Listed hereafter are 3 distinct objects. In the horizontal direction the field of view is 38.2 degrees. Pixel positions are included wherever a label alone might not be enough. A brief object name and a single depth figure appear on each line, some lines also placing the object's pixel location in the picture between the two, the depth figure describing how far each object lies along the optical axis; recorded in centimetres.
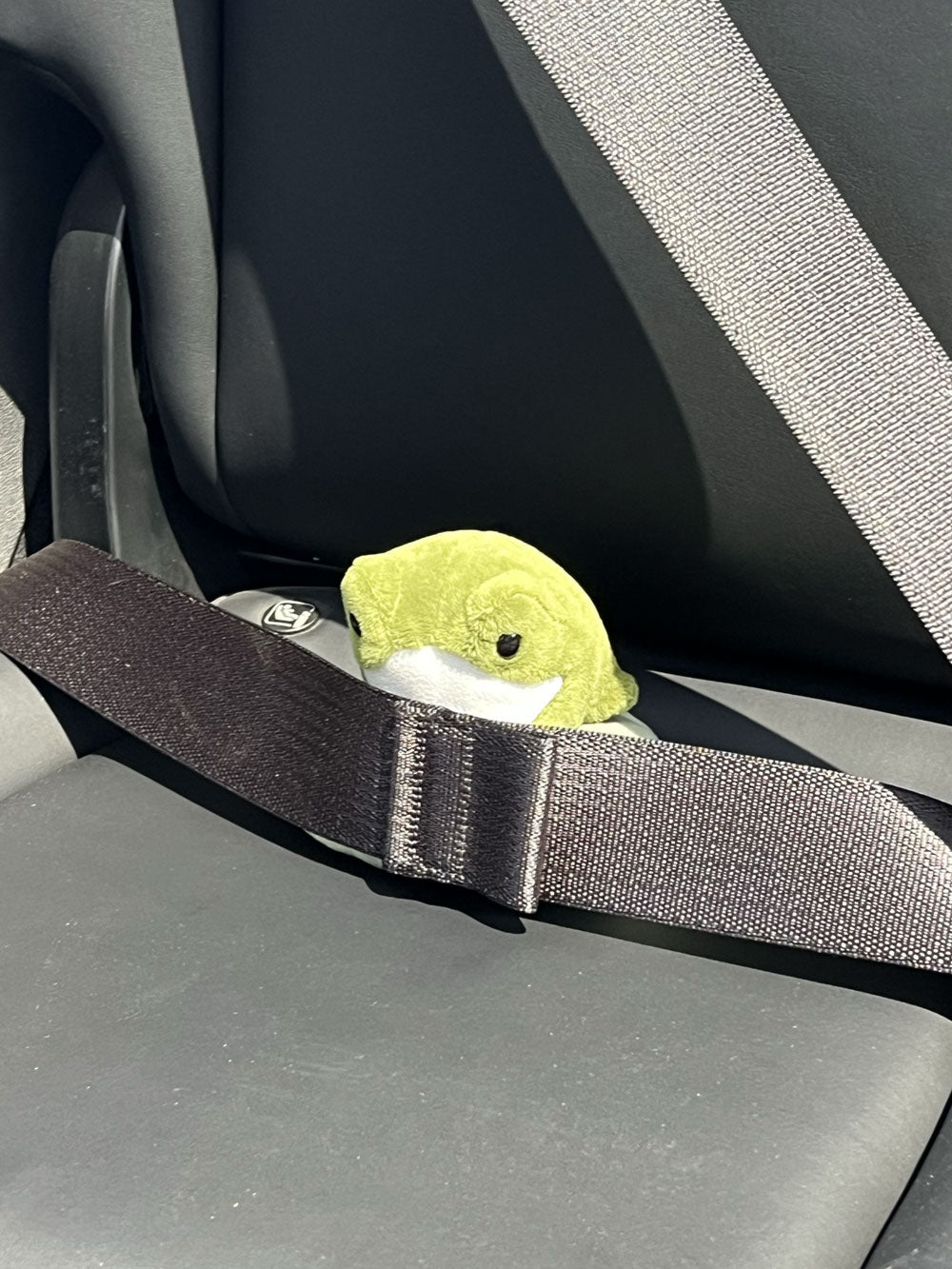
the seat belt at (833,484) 59
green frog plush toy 67
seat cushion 49
